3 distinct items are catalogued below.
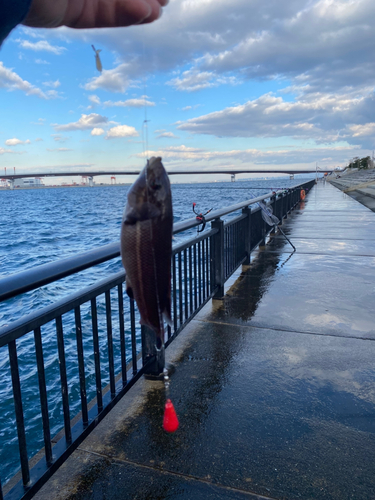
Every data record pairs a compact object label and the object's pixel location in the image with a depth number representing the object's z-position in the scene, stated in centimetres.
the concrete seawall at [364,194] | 2170
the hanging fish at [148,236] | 99
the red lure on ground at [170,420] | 169
